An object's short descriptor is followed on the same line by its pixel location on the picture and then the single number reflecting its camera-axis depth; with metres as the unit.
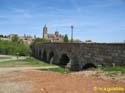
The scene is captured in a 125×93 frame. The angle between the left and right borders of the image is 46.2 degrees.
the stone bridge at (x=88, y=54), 11.02
